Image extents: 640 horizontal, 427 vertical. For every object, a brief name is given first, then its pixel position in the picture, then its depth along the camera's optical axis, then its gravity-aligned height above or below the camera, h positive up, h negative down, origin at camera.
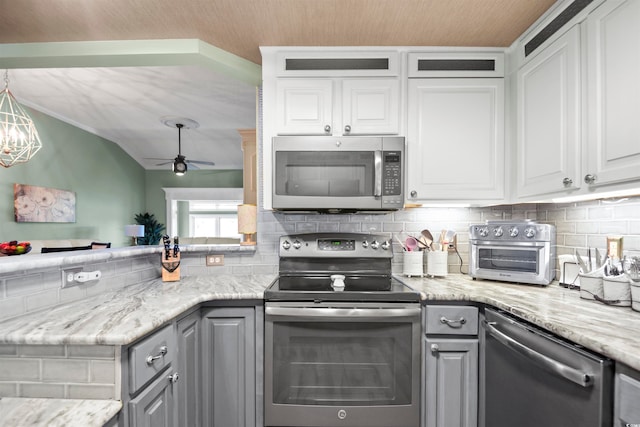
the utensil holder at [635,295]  1.15 -0.32
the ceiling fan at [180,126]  4.54 +1.39
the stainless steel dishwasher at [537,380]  0.86 -0.58
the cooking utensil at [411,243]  1.96 -0.21
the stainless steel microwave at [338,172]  1.69 +0.22
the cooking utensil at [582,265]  1.37 -0.25
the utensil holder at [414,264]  1.88 -0.33
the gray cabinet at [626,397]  0.77 -0.49
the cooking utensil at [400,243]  1.96 -0.21
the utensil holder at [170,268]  1.80 -0.35
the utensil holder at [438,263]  1.88 -0.33
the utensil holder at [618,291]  1.20 -0.32
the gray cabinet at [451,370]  1.47 -0.78
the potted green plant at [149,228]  6.24 -0.40
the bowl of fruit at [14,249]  1.80 -0.24
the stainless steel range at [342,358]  1.45 -0.72
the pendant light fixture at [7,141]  2.52 +0.59
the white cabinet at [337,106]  1.76 +0.62
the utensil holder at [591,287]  1.28 -0.33
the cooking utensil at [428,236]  1.95 -0.16
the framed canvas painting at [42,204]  3.78 +0.07
